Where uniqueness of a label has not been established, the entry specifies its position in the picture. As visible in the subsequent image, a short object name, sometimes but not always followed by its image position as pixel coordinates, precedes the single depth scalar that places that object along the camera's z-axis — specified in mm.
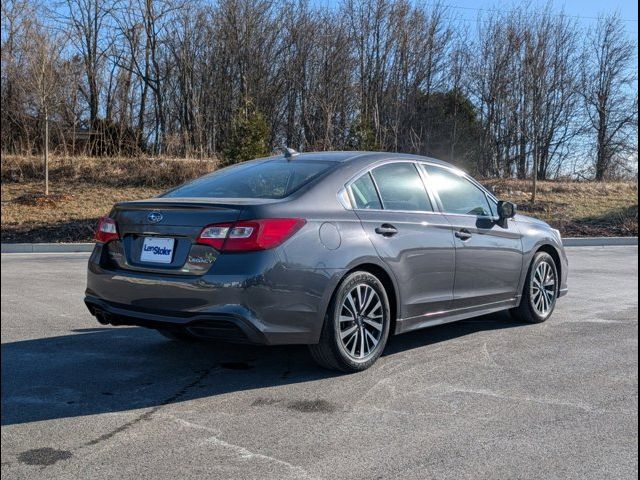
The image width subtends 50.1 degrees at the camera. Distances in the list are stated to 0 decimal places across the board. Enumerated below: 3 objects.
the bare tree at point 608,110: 33312
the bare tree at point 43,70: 18922
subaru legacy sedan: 4195
